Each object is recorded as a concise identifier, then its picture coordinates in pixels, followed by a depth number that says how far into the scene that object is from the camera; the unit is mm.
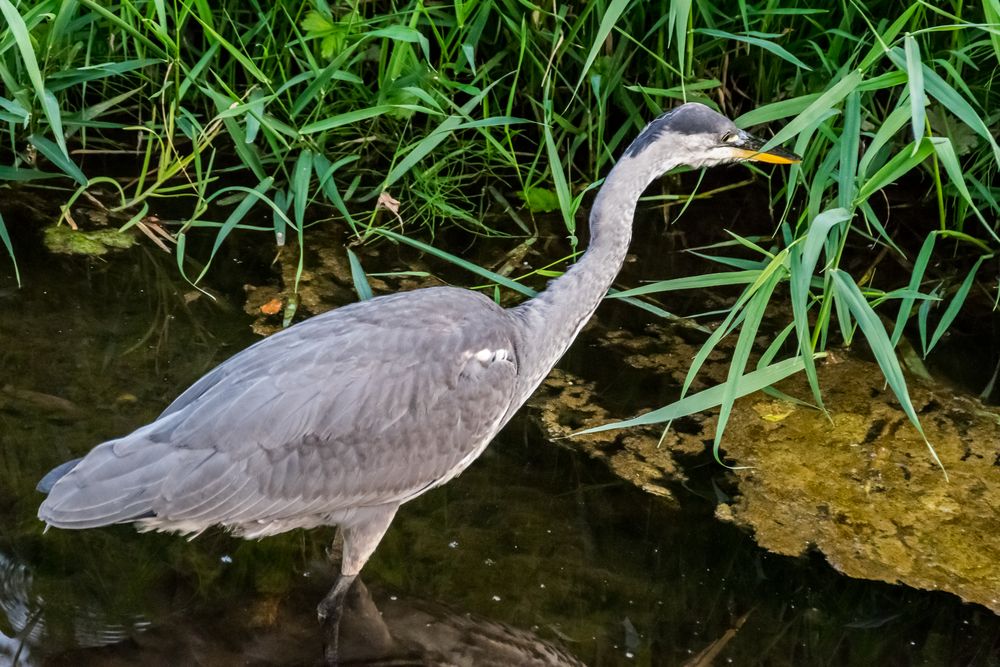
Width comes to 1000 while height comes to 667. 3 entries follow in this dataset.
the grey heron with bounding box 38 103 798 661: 5301
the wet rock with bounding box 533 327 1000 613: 6289
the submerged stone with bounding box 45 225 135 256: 7973
